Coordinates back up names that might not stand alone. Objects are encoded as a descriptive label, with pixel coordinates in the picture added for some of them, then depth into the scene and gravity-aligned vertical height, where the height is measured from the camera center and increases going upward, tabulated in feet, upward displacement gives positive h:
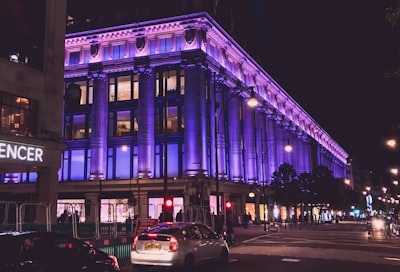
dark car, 25.66 -3.27
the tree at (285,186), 210.38 +6.81
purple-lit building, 167.02 +35.77
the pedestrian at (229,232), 86.94 -6.30
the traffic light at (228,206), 97.42 -1.16
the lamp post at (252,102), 77.77 +17.60
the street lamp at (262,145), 218.79 +29.78
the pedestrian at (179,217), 96.09 -3.42
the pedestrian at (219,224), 90.84 -4.87
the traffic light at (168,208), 74.08 -1.08
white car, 43.66 -4.72
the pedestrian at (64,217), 74.70 -2.49
